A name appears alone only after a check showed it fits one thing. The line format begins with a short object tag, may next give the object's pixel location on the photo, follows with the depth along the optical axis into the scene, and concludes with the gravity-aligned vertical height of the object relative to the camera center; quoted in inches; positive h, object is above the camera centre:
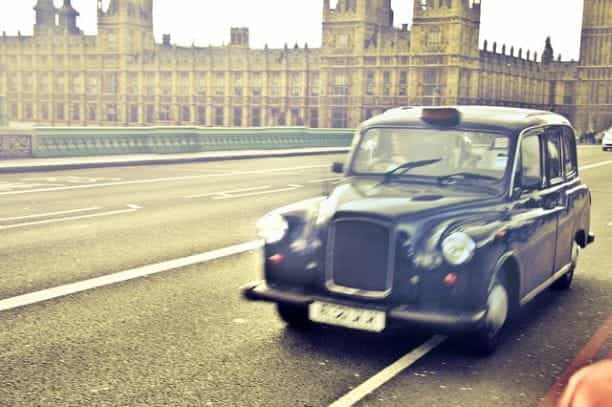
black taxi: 193.6 -33.7
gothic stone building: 3181.6 +140.3
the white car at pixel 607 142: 1777.8 -75.1
